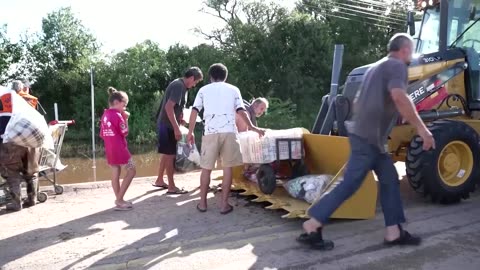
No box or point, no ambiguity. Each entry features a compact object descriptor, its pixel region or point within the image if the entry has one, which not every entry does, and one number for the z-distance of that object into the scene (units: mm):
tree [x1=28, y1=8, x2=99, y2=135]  27250
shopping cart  6773
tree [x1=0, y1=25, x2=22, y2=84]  27094
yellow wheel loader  5805
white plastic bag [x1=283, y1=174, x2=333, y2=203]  5566
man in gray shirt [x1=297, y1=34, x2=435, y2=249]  4289
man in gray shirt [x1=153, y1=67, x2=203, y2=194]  6723
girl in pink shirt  6031
